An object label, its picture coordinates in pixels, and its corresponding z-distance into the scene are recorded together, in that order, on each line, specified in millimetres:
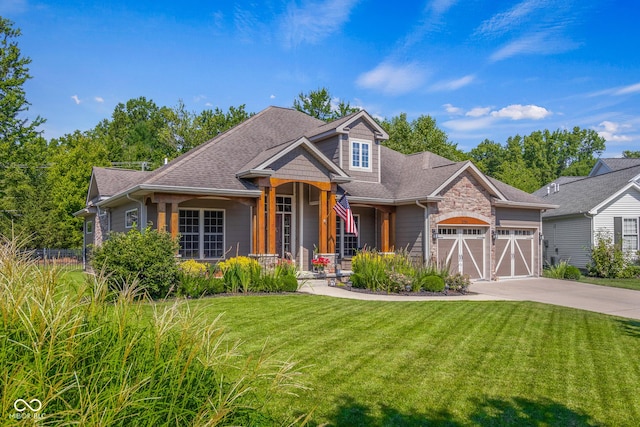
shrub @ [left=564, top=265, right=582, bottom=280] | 21031
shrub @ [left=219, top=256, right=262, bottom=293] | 12984
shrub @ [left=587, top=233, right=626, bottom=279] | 22062
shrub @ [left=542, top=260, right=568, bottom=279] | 21328
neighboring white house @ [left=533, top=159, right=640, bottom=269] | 23547
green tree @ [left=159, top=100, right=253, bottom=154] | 39312
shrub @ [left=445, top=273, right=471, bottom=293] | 15430
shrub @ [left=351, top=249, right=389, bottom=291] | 14969
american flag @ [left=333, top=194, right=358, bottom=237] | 17406
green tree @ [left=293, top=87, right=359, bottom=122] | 38844
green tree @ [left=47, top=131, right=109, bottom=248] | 35188
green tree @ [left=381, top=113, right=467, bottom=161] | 39969
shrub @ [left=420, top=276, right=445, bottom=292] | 14922
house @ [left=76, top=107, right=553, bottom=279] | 16469
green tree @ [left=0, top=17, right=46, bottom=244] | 32375
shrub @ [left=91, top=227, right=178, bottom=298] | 11492
